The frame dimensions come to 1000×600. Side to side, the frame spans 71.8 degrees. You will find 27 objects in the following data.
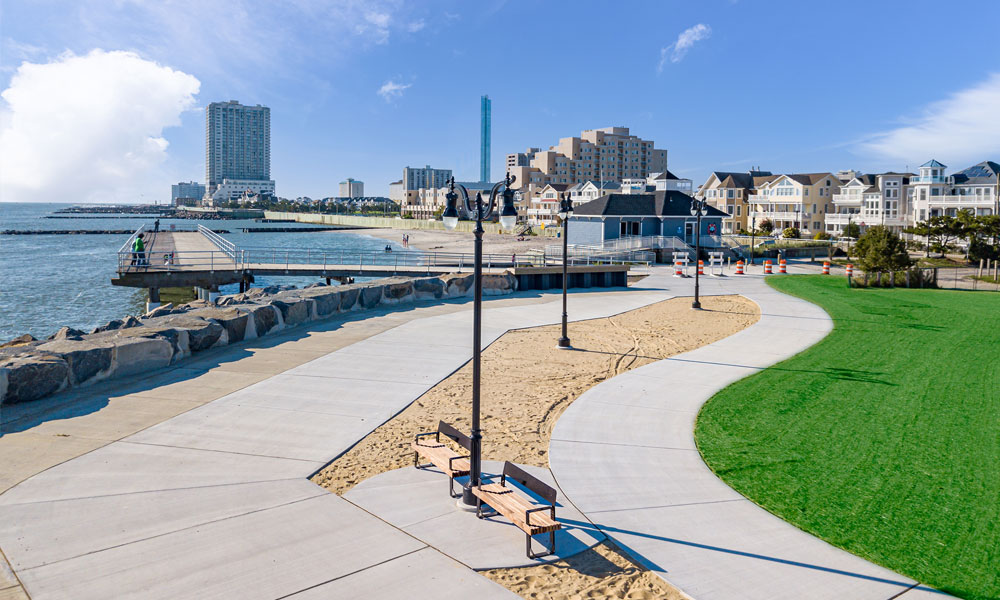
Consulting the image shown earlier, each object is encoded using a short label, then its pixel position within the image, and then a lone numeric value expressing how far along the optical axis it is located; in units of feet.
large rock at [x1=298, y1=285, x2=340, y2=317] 69.73
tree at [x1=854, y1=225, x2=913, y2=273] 106.42
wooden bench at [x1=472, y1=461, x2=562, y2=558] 22.29
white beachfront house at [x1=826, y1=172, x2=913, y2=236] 278.46
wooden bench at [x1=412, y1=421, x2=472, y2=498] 27.17
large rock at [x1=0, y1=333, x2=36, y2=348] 64.35
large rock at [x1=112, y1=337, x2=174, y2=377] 44.24
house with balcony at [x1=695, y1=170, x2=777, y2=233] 322.96
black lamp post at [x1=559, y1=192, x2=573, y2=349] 58.03
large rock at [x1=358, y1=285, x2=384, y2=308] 77.00
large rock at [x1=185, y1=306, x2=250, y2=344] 54.85
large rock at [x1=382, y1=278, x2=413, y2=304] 81.30
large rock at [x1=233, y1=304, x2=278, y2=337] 58.34
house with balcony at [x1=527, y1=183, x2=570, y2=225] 406.00
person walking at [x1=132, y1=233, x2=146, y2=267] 110.66
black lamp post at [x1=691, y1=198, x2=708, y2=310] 84.02
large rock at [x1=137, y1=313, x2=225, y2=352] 50.78
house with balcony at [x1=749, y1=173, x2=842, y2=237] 300.61
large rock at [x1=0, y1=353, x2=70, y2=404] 37.29
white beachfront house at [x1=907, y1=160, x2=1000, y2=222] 238.89
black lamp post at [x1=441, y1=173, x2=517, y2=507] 26.32
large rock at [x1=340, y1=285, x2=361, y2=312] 74.18
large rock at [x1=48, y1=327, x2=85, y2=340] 58.80
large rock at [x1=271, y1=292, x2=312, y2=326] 63.46
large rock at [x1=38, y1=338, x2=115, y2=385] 41.09
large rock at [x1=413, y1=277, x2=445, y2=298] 85.56
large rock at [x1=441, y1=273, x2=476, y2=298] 89.47
